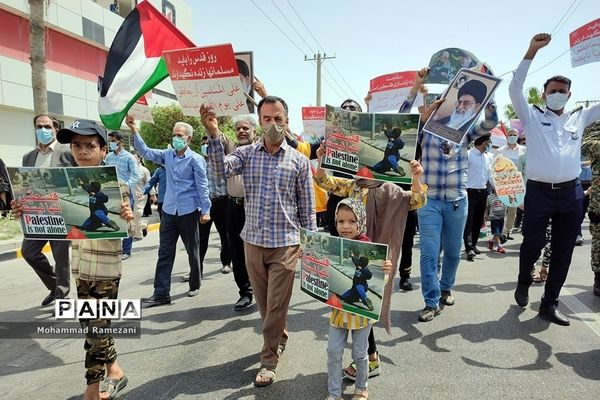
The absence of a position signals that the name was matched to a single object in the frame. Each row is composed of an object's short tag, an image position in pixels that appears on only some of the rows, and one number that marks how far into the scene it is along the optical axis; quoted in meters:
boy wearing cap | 2.58
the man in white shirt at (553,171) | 3.81
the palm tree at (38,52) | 10.02
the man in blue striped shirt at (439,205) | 4.11
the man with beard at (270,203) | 2.96
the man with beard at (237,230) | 4.57
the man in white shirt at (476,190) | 6.78
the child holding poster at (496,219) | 7.70
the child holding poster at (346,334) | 2.58
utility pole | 31.36
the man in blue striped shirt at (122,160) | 6.83
